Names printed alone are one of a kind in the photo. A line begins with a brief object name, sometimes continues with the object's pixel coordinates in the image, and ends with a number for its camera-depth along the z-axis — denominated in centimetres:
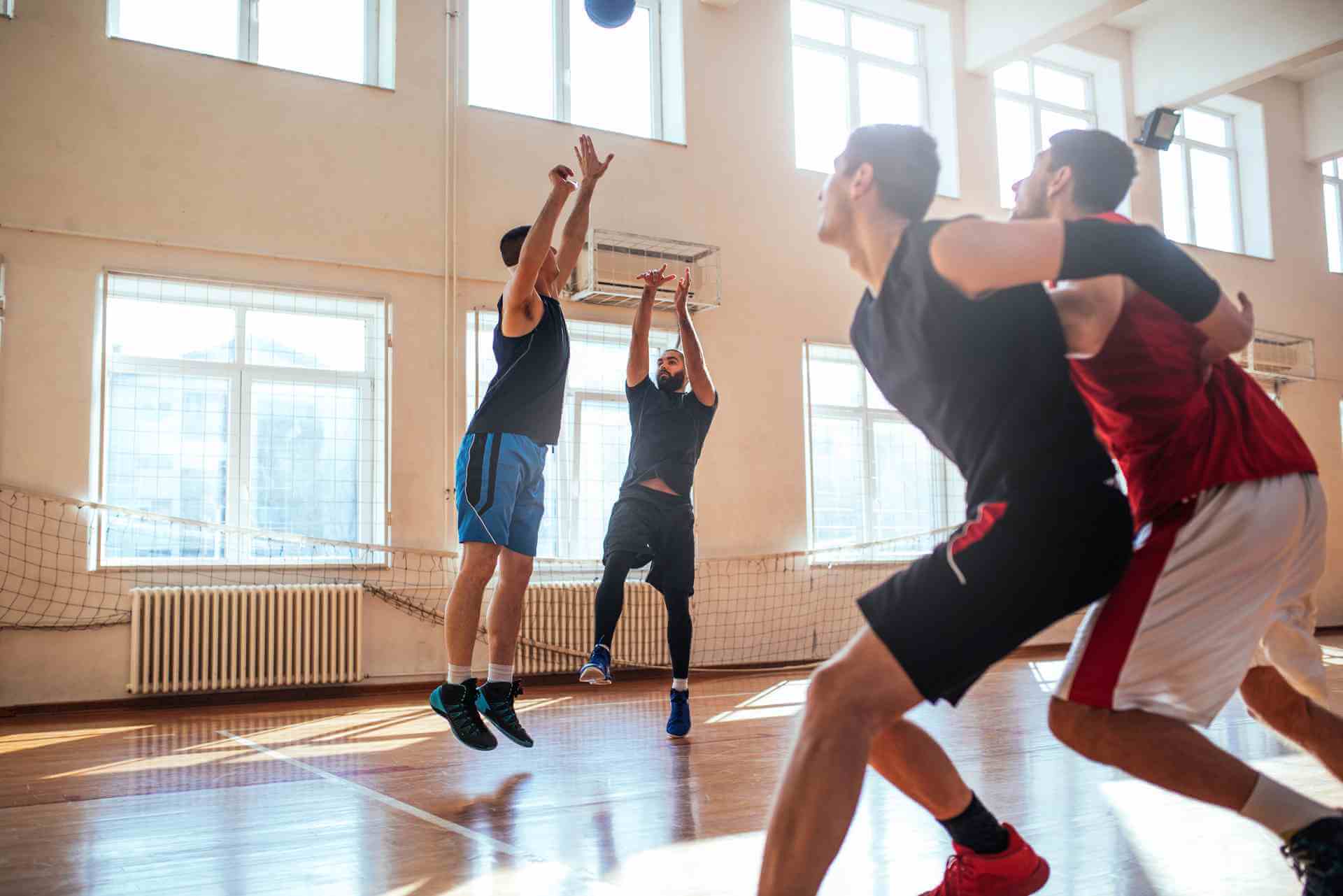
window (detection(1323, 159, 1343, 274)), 1117
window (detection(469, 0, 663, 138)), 722
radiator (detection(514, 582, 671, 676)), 661
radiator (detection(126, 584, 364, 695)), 561
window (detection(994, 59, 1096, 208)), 934
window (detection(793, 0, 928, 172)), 845
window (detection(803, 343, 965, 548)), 797
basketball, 509
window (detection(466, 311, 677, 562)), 698
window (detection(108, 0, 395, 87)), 624
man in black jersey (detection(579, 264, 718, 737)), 409
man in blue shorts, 315
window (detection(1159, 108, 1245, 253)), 1030
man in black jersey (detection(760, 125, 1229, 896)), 130
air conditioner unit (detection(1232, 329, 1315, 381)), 969
